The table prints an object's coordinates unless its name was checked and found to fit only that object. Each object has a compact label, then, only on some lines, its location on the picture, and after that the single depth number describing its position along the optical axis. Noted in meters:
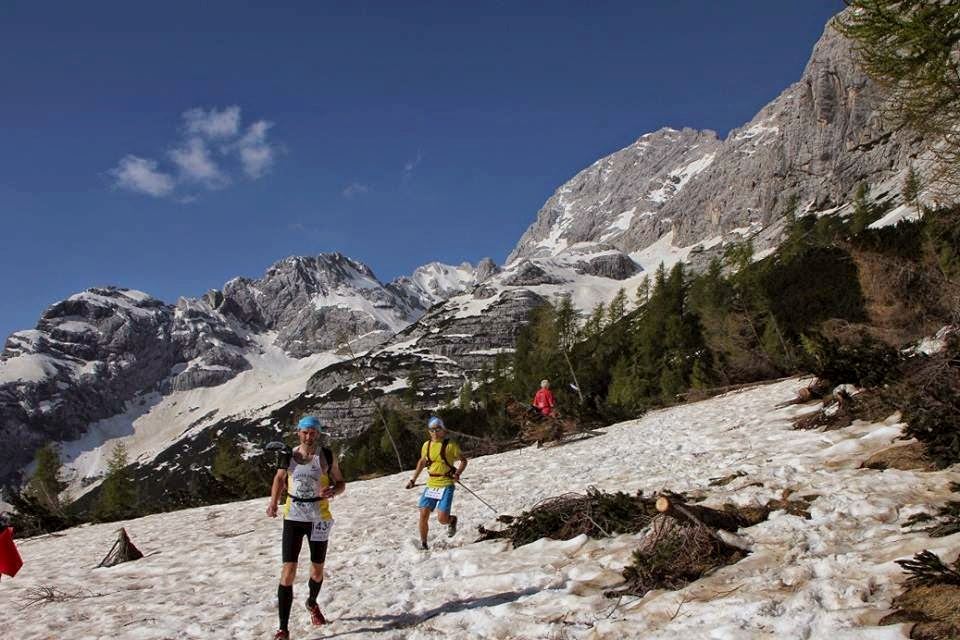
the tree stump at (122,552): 11.70
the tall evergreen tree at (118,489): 57.34
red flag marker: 6.37
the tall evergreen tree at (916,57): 10.41
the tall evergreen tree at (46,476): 59.19
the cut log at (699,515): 6.06
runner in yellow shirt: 9.80
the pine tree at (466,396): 101.16
